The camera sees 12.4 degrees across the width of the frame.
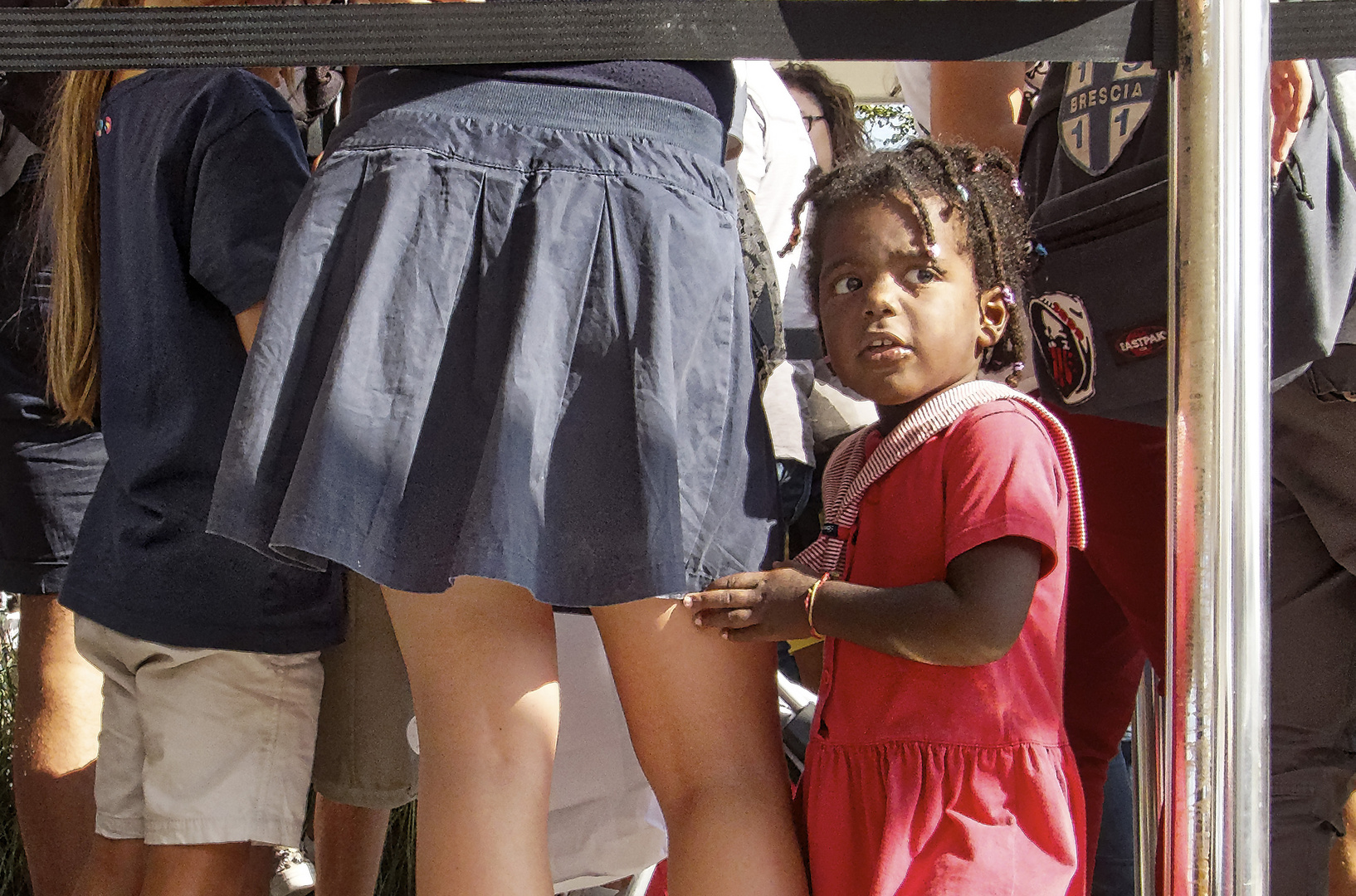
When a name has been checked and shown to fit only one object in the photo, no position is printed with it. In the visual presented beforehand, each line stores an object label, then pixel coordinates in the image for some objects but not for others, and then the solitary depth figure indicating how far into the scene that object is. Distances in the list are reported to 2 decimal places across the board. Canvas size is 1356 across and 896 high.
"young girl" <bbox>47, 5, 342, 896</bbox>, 4.88
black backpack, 4.85
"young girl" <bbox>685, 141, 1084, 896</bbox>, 4.71
